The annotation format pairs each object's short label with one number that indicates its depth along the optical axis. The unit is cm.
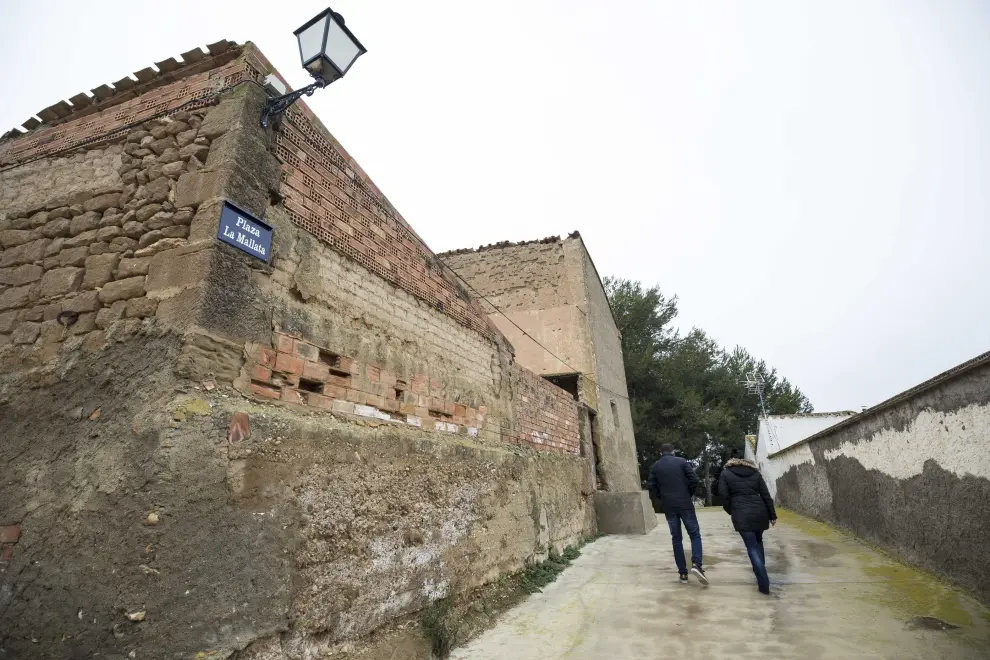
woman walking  463
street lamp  312
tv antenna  1750
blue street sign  279
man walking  518
